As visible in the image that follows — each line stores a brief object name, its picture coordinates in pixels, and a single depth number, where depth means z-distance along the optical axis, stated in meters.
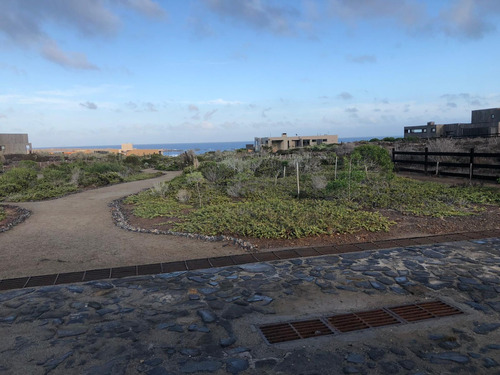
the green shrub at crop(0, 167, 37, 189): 14.51
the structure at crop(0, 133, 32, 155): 44.25
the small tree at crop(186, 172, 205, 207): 10.87
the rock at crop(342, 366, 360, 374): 2.61
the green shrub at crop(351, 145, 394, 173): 12.69
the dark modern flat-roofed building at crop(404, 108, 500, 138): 46.69
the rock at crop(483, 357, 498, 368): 2.63
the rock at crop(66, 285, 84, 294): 4.18
